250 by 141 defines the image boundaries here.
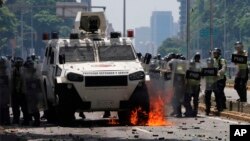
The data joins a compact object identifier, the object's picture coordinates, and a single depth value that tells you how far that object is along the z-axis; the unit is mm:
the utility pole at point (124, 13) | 67125
